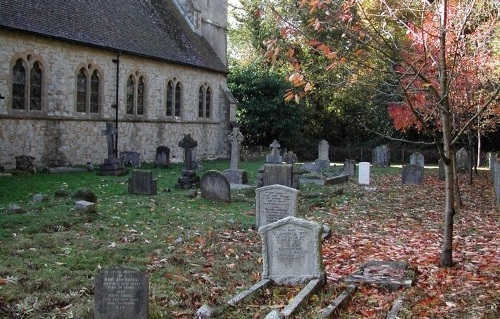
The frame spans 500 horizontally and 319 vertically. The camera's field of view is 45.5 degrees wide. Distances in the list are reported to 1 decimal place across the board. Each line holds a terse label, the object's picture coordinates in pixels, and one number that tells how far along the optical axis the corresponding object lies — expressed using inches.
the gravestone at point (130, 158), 1051.9
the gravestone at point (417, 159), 1126.5
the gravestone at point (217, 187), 610.2
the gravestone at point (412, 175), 911.0
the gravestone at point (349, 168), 1039.7
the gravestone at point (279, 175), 649.0
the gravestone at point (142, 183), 636.7
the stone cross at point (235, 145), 826.2
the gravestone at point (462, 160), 1160.2
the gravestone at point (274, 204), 452.4
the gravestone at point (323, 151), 1201.2
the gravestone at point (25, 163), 836.6
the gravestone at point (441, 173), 1014.7
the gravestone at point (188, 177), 715.4
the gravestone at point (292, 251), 302.4
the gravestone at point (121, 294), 235.6
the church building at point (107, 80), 883.4
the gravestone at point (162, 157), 1063.0
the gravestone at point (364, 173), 862.7
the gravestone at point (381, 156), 1363.2
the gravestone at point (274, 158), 836.0
